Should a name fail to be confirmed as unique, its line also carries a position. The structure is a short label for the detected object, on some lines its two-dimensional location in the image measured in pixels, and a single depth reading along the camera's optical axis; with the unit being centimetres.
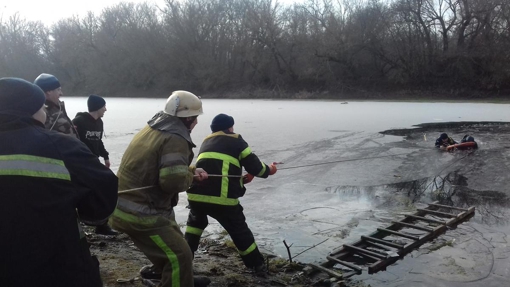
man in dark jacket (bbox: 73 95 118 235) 540
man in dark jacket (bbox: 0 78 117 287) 184
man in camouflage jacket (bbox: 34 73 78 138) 438
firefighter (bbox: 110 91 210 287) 299
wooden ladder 432
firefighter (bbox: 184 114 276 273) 396
